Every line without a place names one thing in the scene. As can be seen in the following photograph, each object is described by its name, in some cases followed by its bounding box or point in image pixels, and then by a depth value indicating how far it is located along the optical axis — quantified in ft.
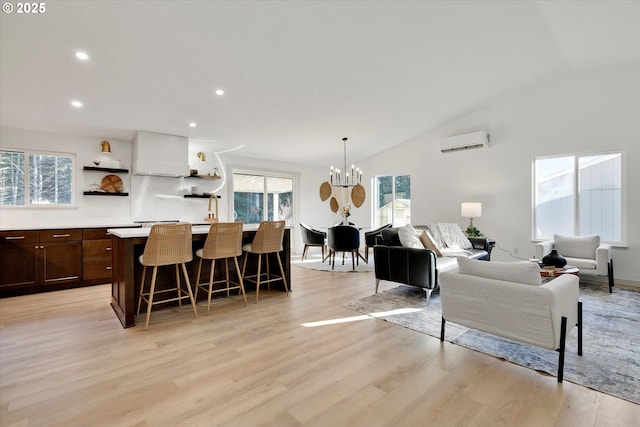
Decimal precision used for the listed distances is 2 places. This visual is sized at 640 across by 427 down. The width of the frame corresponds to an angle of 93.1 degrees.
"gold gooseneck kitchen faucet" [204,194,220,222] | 19.04
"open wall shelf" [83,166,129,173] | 15.93
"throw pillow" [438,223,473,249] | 15.98
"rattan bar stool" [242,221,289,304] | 12.44
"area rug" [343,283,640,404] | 6.72
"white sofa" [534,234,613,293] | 13.82
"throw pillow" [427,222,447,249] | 15.88
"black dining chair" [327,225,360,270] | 18.97
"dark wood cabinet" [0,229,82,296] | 13.00
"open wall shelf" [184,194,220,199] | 19.12
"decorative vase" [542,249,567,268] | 11.46
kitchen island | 9.76
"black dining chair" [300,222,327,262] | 21.42
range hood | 16.30
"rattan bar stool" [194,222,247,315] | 11.05
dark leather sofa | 11.76
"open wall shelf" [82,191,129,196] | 16.06
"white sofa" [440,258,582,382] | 6.60
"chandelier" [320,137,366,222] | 27.63
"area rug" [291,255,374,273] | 18.51
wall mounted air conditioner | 19.36
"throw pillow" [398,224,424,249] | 13.14
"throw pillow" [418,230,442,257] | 13.96
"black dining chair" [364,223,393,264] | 20.66
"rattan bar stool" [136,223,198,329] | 9.59
